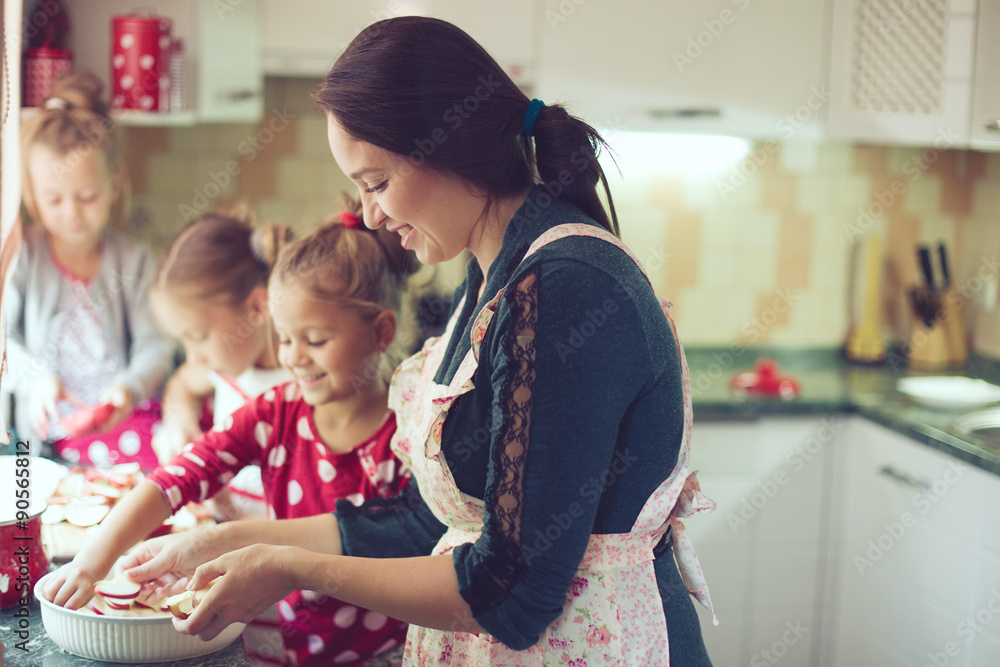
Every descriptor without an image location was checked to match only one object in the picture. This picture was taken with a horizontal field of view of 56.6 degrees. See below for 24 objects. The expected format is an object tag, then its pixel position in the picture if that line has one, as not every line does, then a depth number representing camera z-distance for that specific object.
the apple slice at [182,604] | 0.91
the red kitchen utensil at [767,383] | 2.38
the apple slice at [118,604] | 0.95
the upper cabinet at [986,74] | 2.26
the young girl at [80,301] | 2.03
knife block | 2.63
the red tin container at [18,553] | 1.02
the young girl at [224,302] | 1.88
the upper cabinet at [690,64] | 2.23
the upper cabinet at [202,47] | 2.06
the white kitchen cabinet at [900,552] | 1.97
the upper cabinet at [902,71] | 2.29
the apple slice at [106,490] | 1.41
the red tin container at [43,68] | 2.01
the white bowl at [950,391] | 2.25
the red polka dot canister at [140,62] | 1.97
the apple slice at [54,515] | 1.32
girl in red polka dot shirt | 1.31
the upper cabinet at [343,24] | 2.15
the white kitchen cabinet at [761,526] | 2.31
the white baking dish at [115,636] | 0.92
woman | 0.82
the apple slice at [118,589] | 0.96
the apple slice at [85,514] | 1.31
